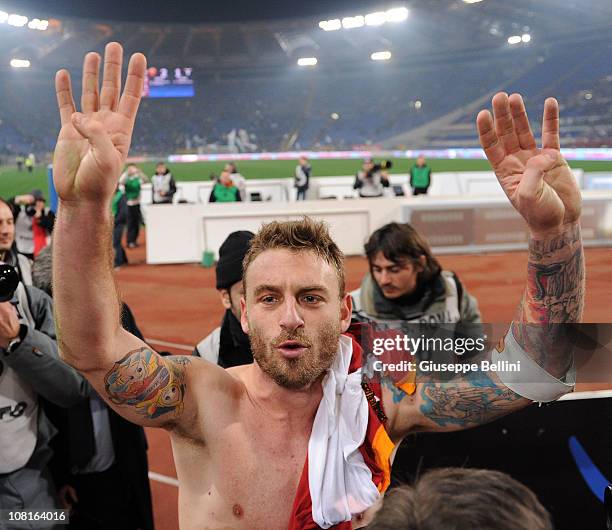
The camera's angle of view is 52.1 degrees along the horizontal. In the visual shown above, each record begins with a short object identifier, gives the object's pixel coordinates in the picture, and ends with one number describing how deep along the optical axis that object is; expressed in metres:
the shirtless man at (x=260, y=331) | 1.66
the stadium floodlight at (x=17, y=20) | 34.47
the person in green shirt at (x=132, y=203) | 14.54
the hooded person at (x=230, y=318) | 2.97
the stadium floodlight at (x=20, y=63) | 42.25
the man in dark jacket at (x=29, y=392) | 2.62
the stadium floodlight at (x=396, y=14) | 40.10
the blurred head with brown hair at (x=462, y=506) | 0.95
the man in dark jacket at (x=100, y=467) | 3.05
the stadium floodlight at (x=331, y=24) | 44.01
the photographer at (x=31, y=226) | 7.39
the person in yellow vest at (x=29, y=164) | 33.50
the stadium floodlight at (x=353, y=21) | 41.59
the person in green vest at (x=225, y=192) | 13.93
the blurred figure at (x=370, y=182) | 15.70
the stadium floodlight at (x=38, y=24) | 37.20
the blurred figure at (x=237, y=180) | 15.48
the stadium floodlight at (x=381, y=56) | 49.66
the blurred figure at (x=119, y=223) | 13.04
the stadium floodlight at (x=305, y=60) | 51.31
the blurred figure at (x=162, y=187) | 15.91
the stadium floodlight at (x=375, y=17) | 41.06
